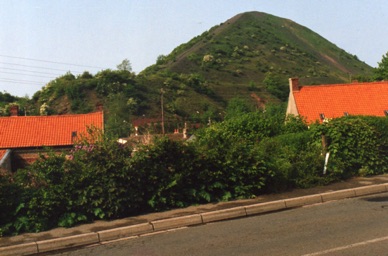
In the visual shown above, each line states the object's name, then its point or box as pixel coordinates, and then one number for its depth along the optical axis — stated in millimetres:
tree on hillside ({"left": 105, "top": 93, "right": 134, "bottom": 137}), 51356
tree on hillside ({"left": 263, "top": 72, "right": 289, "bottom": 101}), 89688
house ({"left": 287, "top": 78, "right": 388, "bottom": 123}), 36281
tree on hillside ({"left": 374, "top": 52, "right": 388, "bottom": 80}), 53594
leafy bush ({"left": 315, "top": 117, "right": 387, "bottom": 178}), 12625
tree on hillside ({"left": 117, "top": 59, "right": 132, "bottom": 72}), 85812
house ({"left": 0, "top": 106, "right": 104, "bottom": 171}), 37250
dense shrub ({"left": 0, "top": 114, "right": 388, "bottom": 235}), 8578
